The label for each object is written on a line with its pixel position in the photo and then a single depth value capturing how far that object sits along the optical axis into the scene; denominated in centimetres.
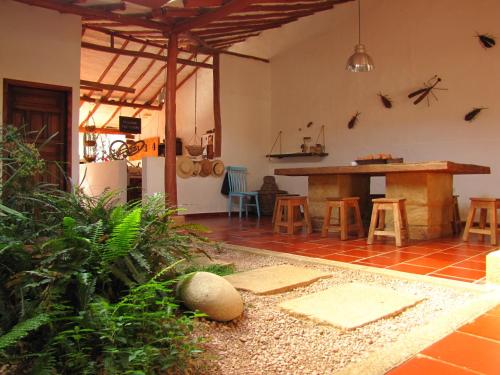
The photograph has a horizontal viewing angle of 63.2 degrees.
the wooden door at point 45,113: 513
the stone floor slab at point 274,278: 234
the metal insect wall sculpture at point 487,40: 555
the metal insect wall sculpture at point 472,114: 567
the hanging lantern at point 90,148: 823
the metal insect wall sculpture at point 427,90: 614
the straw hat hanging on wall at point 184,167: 746
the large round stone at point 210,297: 174
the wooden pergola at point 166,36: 457
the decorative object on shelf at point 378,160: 461
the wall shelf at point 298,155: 764
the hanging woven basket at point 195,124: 962
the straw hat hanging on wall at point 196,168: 769
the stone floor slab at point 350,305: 184
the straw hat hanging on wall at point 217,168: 793
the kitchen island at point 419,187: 415
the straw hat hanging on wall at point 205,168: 777
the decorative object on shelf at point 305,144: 777
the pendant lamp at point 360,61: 535
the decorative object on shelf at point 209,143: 812
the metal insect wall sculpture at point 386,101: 668
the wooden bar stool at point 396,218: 389
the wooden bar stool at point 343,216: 437
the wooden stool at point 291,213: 489
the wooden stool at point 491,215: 400
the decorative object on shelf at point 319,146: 761
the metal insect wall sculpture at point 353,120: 719
